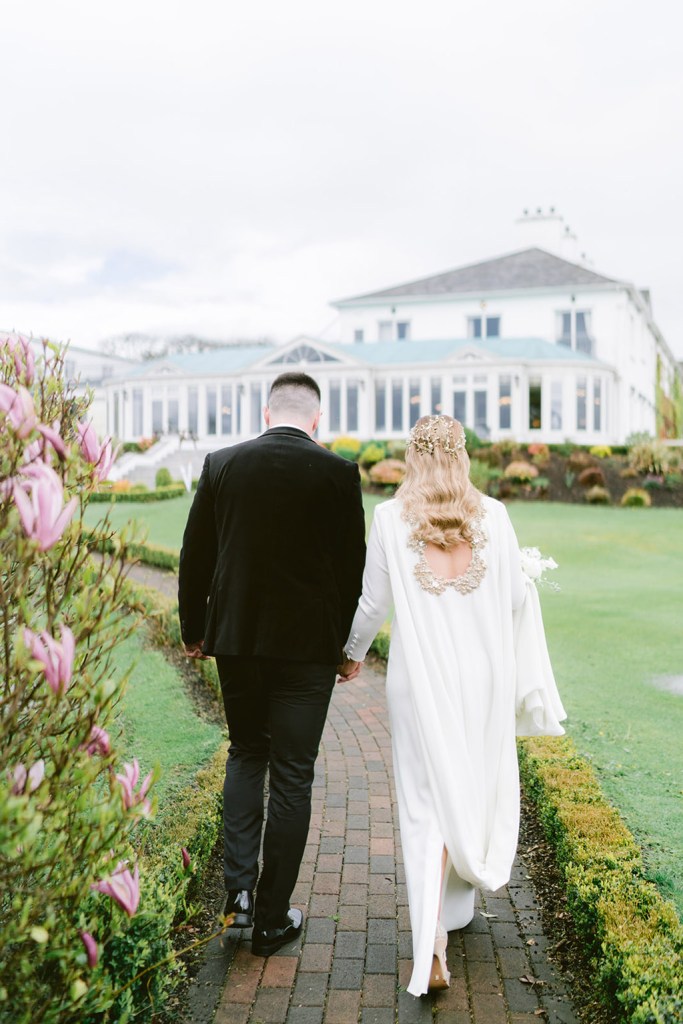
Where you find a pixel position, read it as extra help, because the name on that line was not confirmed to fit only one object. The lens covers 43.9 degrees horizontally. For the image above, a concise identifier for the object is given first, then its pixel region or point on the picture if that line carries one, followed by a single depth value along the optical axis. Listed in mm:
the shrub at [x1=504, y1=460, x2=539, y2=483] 25500
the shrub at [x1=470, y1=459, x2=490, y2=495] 23064
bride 3270
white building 33781
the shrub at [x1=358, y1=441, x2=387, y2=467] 27016
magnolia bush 1862
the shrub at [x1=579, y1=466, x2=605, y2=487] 24844
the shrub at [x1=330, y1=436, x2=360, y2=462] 28188
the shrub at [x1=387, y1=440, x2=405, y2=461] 27342
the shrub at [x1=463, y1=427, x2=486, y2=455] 26977
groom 3359
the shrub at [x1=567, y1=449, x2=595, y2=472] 25817
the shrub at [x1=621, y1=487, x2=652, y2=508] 23844
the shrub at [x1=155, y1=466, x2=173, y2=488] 28141
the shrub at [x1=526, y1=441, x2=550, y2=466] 26750
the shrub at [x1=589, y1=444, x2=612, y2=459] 27250
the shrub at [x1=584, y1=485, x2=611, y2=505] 24188
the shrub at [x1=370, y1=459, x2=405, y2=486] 24781
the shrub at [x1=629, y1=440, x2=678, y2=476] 25109
